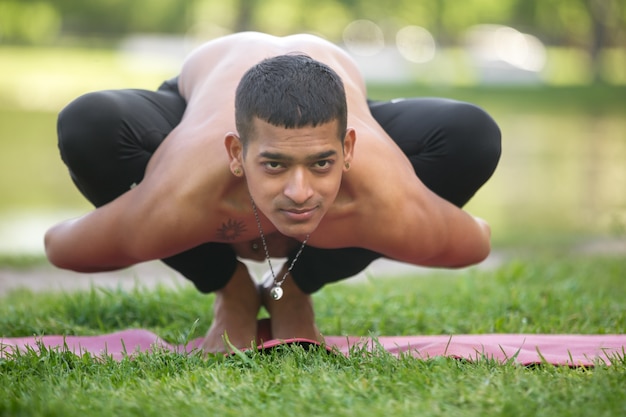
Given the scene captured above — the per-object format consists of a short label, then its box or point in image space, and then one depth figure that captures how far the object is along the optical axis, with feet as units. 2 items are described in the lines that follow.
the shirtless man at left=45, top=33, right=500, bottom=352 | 8.98
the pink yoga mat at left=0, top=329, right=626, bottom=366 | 9.59
